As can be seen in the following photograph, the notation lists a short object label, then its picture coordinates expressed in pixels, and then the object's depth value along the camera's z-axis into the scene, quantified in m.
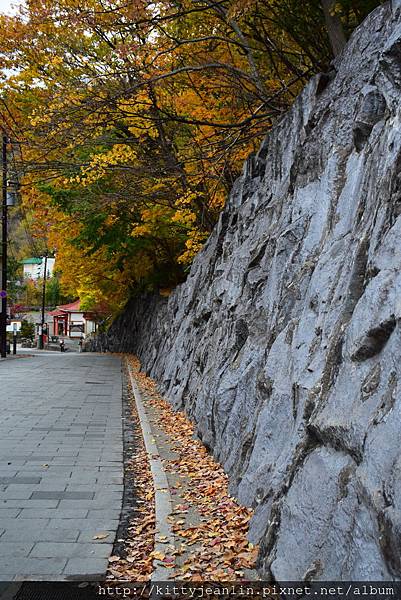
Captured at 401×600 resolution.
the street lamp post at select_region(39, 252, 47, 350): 51.12
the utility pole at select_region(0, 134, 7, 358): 28.52
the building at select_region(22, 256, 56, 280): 69.56
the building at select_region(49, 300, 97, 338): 78.56
